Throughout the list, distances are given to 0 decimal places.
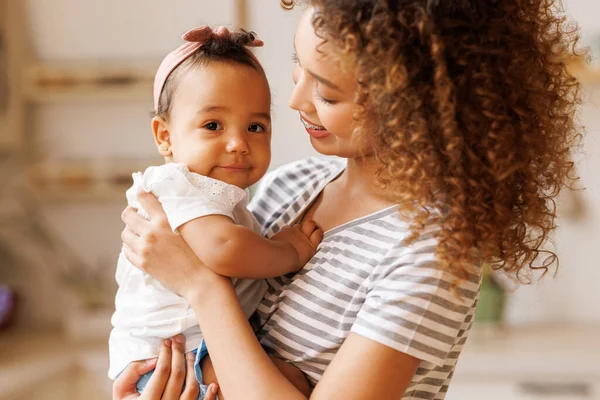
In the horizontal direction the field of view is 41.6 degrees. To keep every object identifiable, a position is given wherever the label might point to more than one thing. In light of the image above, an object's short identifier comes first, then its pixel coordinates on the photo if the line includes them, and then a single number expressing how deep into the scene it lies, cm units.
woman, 107
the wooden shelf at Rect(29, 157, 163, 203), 306
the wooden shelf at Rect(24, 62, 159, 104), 302
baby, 123
